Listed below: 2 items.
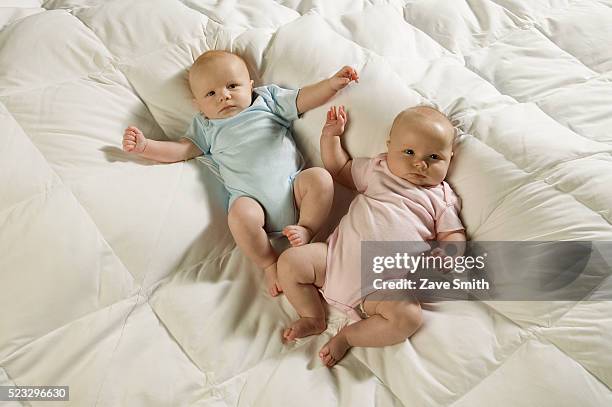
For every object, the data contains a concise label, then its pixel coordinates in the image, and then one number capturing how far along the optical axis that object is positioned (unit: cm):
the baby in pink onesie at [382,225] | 109
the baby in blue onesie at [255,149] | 121
